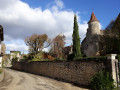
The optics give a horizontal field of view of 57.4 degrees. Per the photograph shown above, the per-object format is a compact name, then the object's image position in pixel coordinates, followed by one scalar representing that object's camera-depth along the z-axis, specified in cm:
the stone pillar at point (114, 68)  708
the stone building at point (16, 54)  4428
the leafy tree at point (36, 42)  2923
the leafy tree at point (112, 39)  1747
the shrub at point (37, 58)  2226
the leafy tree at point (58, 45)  2878
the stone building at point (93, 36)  2328
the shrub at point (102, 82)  682
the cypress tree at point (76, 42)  1587
